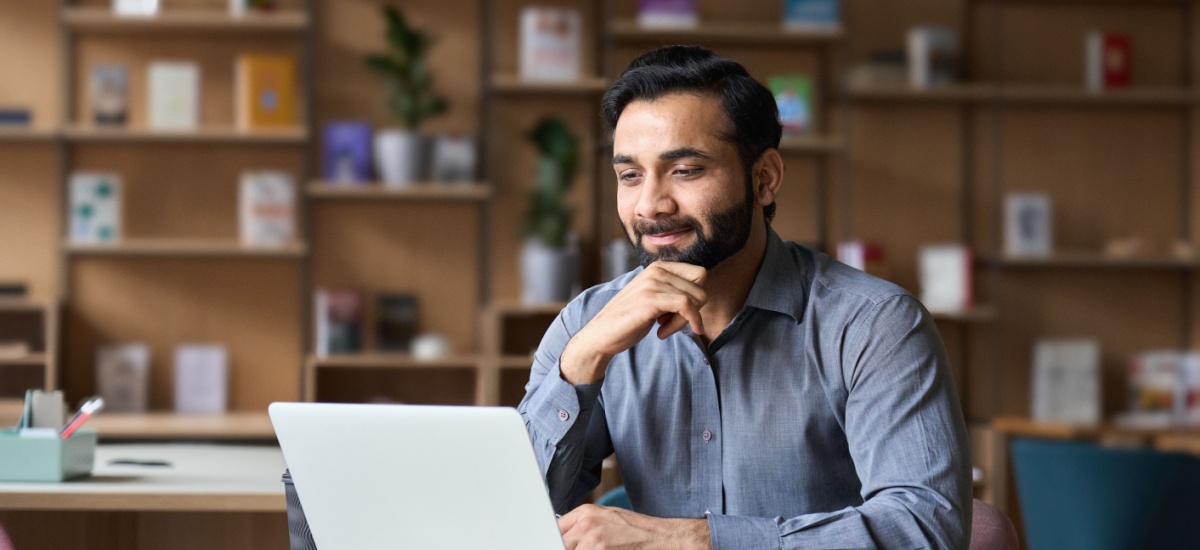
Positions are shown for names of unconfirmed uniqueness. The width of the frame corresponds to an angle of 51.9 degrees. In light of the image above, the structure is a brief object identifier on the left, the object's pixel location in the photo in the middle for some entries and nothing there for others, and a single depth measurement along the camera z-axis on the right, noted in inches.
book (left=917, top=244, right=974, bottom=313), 177.2
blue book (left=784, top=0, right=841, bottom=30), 175.5
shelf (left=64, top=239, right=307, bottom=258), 166.1
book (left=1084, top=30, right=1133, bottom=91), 181.6
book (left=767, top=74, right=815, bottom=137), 176.4
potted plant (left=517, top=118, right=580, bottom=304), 169.9
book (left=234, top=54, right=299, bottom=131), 170.6
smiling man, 58.5
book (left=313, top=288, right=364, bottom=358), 171.0
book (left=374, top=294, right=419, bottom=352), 175.9
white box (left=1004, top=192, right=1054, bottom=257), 181.8
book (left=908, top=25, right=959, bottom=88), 178.5
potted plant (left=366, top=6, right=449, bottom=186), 169.5
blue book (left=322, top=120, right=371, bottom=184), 171.6
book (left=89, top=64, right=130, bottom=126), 170.9
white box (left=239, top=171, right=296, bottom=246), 170.6
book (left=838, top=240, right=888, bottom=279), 175.8
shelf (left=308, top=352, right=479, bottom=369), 166.7
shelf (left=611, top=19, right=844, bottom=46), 173.0
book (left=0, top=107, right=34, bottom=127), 169.2
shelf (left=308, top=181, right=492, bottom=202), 169.0
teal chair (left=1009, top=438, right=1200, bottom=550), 115.2
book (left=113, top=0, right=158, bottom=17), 169.6
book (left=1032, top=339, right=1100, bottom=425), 181.5
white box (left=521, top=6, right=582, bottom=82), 173.3
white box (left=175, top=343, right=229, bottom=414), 173.0
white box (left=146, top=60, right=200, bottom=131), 170.2
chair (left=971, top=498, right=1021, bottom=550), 64.4
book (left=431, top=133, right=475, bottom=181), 174.4
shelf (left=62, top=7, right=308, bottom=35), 166.9
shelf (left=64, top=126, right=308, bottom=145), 167.3
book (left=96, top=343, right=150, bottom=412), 171.9
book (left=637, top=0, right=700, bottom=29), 173.3
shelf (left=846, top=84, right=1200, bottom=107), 177.9
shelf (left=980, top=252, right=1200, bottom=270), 175.9
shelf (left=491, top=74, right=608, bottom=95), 172.2
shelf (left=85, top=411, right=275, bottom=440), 153.2
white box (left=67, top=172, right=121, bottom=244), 169.8
